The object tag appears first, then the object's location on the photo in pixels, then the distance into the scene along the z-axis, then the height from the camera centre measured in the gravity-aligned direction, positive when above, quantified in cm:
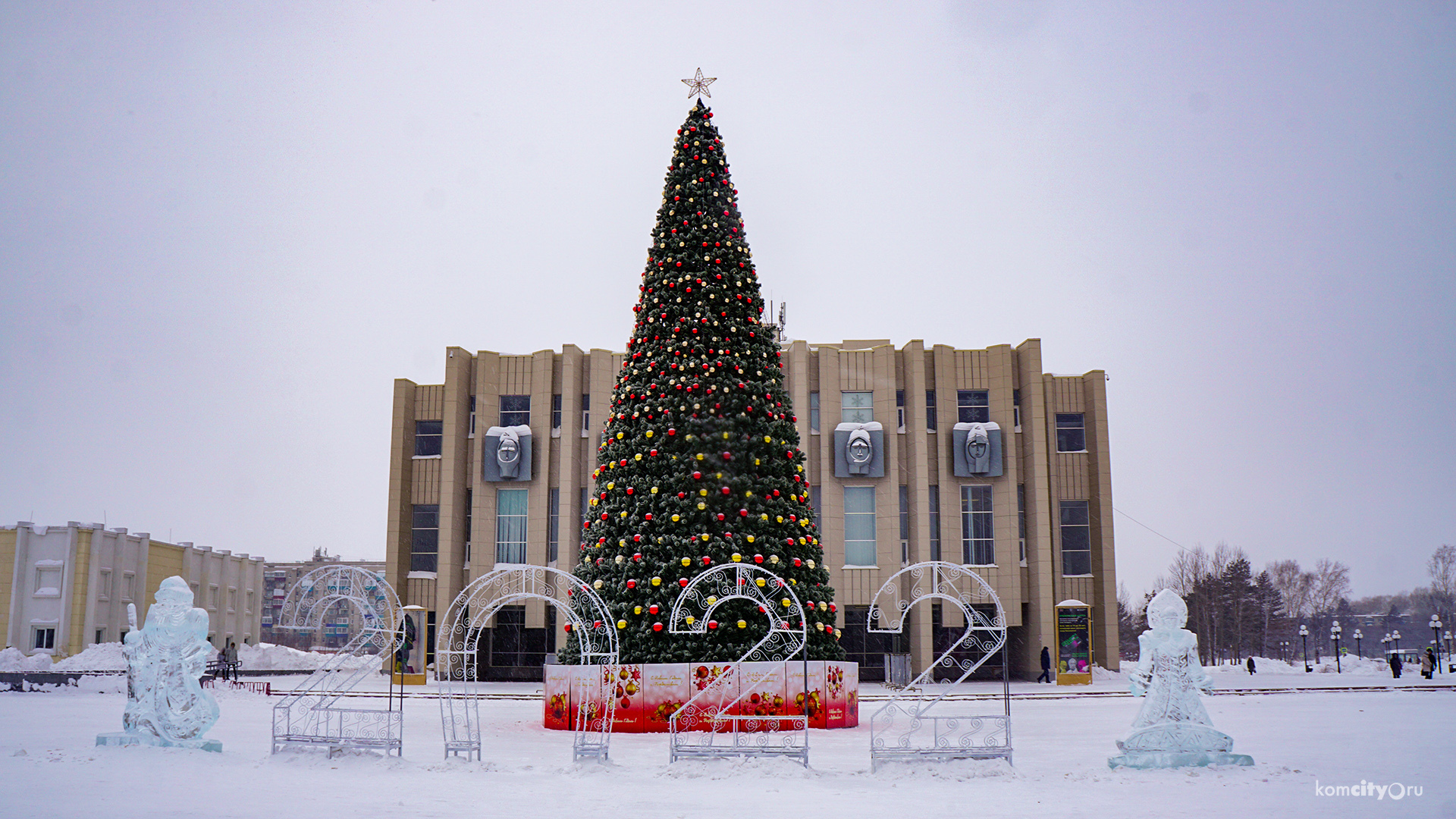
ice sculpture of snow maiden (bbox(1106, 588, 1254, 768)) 1068 -151
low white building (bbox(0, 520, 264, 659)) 4862 -58
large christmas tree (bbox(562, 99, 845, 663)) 1594 +210
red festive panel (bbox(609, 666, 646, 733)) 1560 -204
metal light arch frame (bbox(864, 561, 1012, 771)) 1089 -192
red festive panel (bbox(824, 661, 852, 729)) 1639 -203
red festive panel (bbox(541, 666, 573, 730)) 1631 -208
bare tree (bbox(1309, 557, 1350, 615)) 8450 -94
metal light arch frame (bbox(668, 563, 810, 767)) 1277 -104
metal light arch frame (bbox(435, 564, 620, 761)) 1152 -119
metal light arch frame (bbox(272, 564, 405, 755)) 1165 -81
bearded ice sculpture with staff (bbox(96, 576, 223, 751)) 1202 -135
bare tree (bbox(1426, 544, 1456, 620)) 7431 +2
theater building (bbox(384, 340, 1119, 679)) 3756 +355
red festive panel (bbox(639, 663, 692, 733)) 1557 -188
